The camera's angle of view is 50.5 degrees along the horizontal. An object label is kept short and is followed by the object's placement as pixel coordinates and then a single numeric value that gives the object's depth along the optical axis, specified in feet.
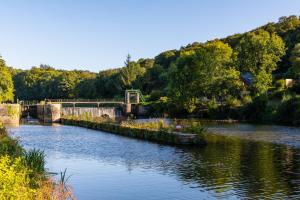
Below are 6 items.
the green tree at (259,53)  217.78
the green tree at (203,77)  210.94
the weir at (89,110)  210.80
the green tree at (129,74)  337.28
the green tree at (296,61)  216.35
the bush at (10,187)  30.87
